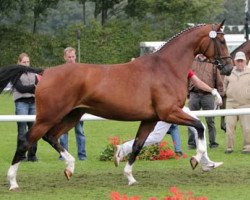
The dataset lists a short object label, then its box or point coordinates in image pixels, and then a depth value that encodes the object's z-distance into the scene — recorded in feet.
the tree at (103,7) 159.22
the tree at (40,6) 148.11
